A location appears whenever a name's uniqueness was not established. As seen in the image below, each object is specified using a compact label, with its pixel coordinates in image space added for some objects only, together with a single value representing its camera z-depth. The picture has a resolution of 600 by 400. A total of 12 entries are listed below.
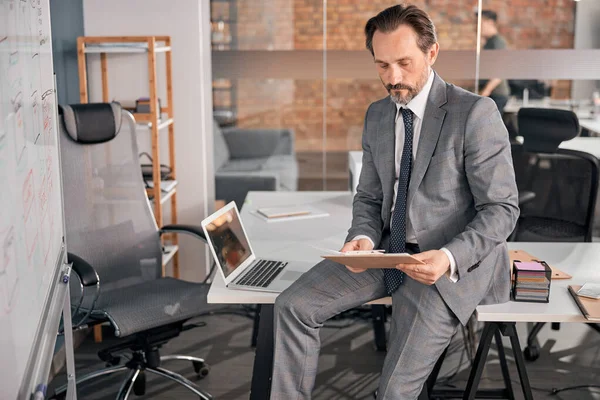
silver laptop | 2.45
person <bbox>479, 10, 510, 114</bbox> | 4.65
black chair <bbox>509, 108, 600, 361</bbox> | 3.71
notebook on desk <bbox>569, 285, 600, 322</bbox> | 2.18
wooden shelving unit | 3.86
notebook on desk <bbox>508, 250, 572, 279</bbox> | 2.54
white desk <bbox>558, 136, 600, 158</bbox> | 4.78
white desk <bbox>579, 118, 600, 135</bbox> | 4.79
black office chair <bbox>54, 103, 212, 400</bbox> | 3.01
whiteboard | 1.31
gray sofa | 4.77
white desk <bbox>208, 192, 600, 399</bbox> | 2.24
